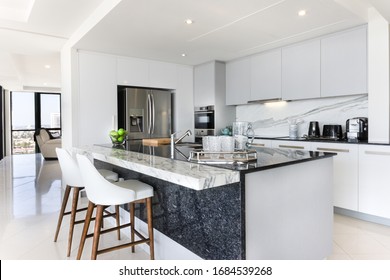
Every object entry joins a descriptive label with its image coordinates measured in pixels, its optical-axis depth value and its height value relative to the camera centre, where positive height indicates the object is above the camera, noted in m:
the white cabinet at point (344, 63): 3.31 +0.84
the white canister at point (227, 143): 1.90 -0.08
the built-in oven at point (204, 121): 5.03 +0.19
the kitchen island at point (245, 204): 1.49 -0.46
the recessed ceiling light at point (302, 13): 2.82 +1.22
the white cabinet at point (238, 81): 4.69 +0.88
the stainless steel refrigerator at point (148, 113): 4.63 +0.34
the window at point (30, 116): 9.83 +0.59
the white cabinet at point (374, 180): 2.93 -0.54
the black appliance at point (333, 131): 3.77 -0.01
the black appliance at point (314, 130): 4.03 +0.01
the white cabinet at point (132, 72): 4.54 +1.02
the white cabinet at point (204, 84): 4.99 +0.88
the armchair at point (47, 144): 8.40 -0.36
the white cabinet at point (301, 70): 3.76 +0.86
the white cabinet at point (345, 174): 3.18 -0.51
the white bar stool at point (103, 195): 1.85 -0.43
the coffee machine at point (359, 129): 3.41 +0.02
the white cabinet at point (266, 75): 4.22 +0.88
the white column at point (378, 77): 3.02 +0.59
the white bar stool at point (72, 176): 2.45 -0.40
